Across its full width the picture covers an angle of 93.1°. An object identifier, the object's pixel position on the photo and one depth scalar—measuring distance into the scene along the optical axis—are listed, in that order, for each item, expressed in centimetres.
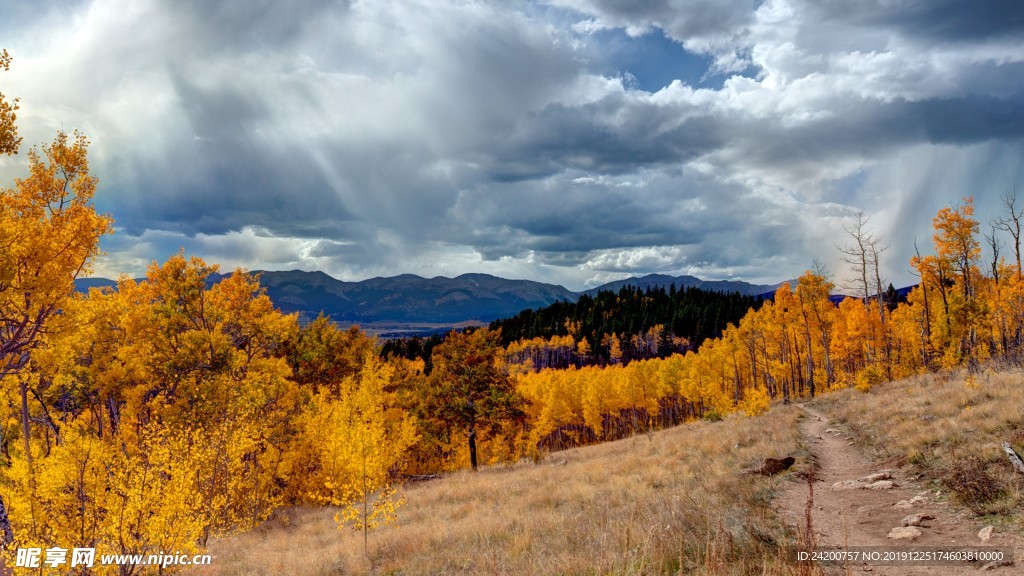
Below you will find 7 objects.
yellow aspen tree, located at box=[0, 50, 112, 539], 941
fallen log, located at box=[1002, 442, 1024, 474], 922
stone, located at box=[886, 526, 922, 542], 806
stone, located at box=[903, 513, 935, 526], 865
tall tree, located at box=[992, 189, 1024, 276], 3356
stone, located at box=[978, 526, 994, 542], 745
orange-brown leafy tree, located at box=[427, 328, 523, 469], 3234
